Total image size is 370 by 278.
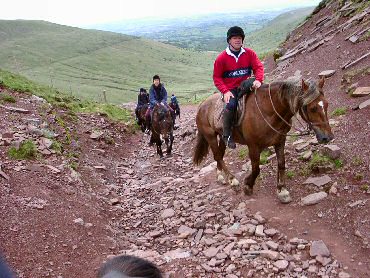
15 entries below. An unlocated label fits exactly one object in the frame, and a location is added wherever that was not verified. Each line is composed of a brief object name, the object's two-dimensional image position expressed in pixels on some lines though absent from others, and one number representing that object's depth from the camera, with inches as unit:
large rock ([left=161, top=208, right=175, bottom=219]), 340.3
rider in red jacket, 307.1
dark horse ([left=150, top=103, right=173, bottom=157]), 555.8
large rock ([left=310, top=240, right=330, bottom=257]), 239.9
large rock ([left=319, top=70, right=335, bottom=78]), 533.8
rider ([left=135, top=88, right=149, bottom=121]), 683.7
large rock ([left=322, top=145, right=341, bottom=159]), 321.1
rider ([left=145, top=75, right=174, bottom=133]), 554.6
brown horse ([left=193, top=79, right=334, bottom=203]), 251.3
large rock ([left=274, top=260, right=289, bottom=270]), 237.1
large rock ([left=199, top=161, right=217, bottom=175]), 421.7
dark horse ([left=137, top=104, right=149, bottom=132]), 675.5
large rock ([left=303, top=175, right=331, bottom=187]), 301.4
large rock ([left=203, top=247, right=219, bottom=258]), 264.2
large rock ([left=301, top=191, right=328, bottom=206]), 287.3
